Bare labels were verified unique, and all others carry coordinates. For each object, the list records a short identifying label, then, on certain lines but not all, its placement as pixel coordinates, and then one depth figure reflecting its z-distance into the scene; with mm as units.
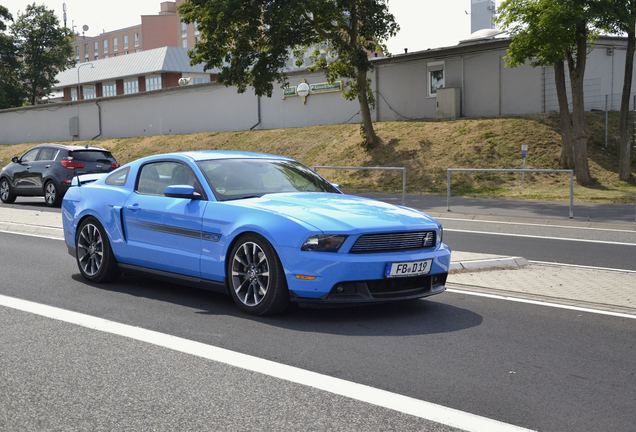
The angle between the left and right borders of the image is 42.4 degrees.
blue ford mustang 6754
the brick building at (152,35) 127250
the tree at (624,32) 21609
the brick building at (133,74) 79188
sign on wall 36156
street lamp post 84962
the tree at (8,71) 69250
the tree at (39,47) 71125
